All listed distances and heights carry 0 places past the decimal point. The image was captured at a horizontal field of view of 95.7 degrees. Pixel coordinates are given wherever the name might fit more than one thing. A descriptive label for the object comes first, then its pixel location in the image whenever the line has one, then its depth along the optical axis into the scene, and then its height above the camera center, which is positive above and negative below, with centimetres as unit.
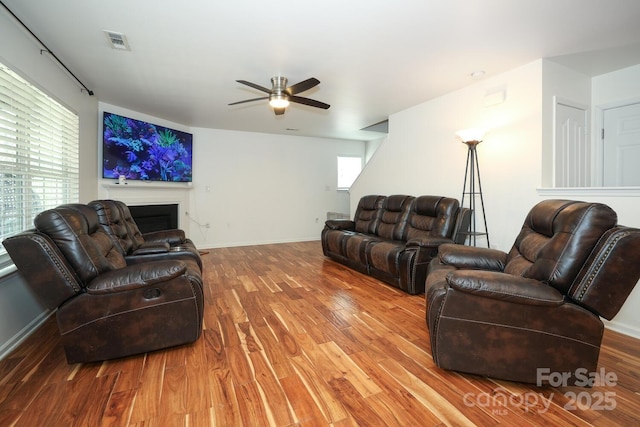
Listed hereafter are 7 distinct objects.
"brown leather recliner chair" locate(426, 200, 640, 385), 142 -48
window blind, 208 +49
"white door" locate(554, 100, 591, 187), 298 +72
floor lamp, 327 +35
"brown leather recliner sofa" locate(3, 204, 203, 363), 164 -50
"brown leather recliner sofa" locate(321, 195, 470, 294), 302 -29
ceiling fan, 297 +124
